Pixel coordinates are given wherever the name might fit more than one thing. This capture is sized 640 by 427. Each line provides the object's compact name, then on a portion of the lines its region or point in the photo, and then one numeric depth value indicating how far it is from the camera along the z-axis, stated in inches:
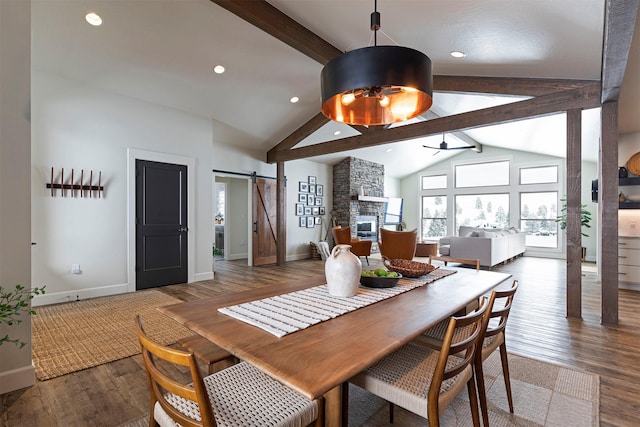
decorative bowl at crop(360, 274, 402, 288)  77.3
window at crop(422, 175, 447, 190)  432.8
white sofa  254.5
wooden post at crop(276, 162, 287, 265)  291.2
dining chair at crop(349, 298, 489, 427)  47.9
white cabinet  189.8
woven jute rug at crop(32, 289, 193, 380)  100.0
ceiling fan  286.1
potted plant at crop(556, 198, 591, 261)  292.2
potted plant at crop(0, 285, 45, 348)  78.2
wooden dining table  37.7
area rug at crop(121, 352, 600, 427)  70.2
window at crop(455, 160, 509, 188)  382.6
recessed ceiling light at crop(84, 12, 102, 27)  126.6
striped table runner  52.9
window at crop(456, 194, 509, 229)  380.5
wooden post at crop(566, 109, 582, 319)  138.2
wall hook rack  159.2
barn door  290.5
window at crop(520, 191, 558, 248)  346.0
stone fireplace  358.6
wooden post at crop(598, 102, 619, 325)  130.1
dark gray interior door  189.9
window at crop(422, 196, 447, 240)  433.1
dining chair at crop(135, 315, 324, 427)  37.7
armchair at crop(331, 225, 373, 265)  272.4
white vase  68.1
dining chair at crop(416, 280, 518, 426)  63.6
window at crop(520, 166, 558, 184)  347.3
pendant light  57.9
